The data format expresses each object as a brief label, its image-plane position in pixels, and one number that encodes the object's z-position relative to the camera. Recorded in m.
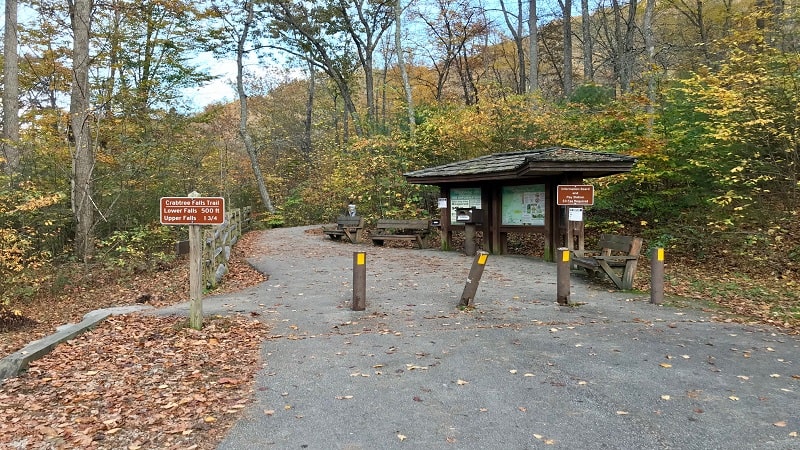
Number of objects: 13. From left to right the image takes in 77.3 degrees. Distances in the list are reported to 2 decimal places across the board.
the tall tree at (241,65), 27.12
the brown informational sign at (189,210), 6.29
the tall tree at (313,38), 27.12
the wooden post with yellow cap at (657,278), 8.13
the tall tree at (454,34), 28.30
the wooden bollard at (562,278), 7.83
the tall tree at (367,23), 26.52
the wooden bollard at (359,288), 7.68
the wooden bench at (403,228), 16.02
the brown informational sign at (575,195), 9.44
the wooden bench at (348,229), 18.20
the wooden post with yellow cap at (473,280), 7.54
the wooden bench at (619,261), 9.14
